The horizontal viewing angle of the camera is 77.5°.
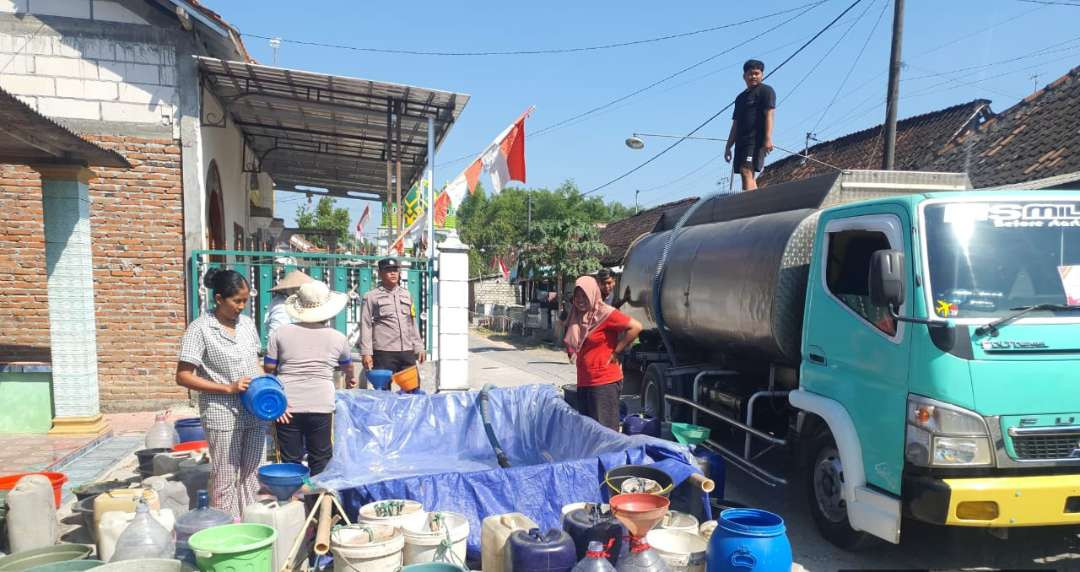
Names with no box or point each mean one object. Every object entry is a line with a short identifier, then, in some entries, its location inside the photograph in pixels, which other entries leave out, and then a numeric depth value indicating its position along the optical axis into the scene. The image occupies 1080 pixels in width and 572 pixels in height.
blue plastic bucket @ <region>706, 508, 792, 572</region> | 3.00
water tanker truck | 3.50
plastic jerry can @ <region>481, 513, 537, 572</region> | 3.33
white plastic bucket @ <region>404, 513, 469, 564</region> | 3.35
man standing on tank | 7.80
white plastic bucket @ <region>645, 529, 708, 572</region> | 3.22
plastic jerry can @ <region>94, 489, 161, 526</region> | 3.81
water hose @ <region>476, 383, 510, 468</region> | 6.10
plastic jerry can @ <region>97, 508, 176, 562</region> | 3.49
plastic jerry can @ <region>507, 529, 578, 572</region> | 2.98
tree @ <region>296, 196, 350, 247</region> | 34.19
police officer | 6.63
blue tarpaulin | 3.95
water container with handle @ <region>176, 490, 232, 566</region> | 3.32
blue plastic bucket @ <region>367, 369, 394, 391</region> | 6.38
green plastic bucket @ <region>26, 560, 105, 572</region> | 2.94
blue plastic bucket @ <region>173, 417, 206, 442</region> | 5.63
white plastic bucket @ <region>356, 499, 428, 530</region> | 3.52
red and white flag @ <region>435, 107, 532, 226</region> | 10.99
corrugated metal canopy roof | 8.41
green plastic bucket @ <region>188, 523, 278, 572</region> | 2.88
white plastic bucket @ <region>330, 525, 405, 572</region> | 3.16
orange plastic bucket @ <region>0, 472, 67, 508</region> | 4.25
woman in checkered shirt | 3.86
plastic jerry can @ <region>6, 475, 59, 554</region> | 3.71
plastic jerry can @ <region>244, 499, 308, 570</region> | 3.50
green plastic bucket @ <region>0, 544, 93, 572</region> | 3.24
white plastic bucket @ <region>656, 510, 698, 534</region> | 3.53
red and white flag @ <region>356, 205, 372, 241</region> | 29.44
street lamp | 15.66
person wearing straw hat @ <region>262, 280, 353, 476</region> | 4.51
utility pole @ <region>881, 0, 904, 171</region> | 10.32
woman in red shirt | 5.57
